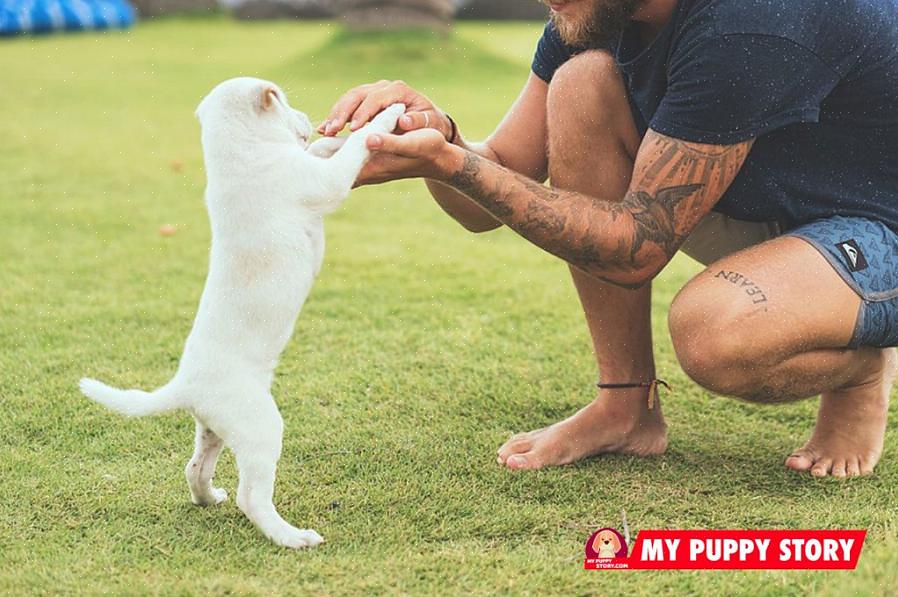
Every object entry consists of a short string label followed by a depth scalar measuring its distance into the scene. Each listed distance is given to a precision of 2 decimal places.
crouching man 2.21
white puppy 1.97
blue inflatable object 13.08
